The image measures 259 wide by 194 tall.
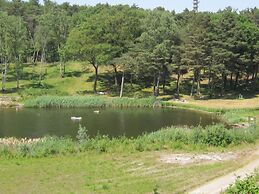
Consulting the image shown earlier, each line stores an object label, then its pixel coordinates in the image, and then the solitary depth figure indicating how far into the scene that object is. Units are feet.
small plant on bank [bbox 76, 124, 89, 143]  118.61
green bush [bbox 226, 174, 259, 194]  49.18
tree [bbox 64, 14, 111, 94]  236.43
